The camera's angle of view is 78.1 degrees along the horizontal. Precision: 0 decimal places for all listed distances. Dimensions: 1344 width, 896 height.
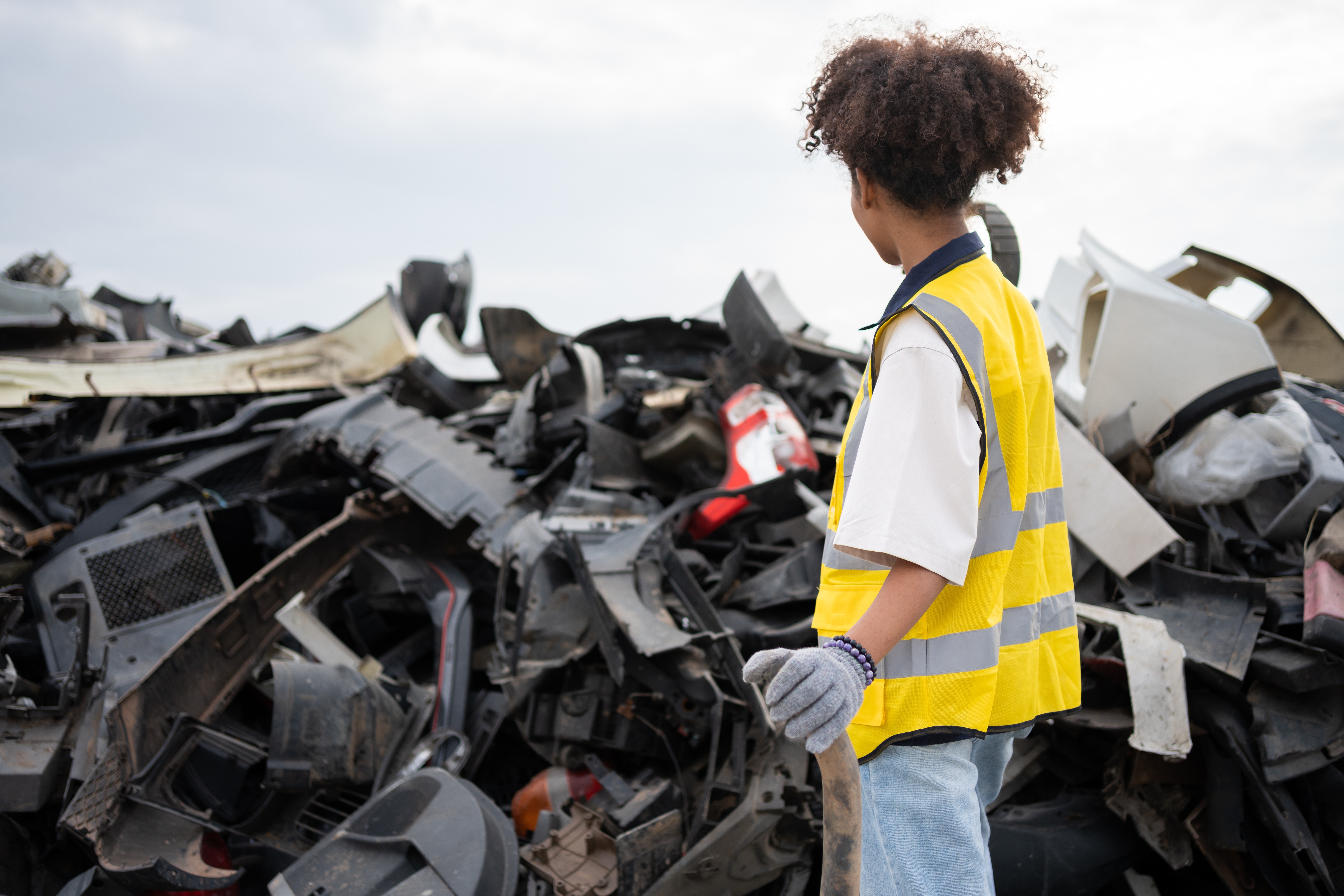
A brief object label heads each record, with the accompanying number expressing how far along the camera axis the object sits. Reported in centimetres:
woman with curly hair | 120
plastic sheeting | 320
